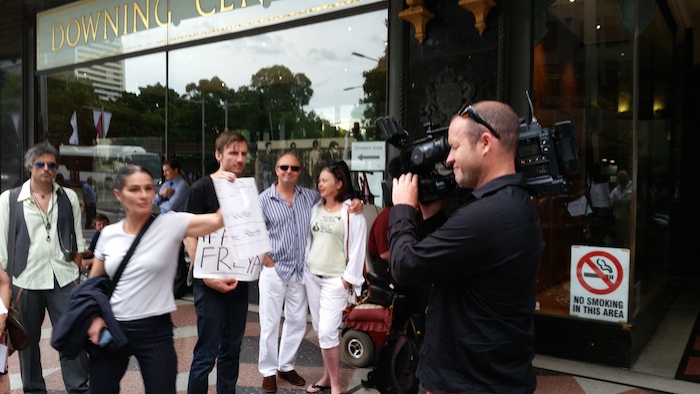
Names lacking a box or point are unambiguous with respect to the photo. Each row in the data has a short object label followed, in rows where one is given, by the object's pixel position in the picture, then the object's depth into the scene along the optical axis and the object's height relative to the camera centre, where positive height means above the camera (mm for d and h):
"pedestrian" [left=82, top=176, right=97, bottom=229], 9062 -253
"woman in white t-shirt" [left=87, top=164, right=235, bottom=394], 2631 -474
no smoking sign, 4781 -837
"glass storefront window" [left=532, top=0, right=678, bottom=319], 4891 +629
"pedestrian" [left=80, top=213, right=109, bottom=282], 3783 -515
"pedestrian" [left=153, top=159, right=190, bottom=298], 7113 -79
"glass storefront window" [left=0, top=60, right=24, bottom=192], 9688 +1055
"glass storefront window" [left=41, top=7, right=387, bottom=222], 6551 +1144
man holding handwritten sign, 3355 -734
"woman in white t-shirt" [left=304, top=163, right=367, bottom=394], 4031 -555
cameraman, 1826 -261
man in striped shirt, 4277 -658
